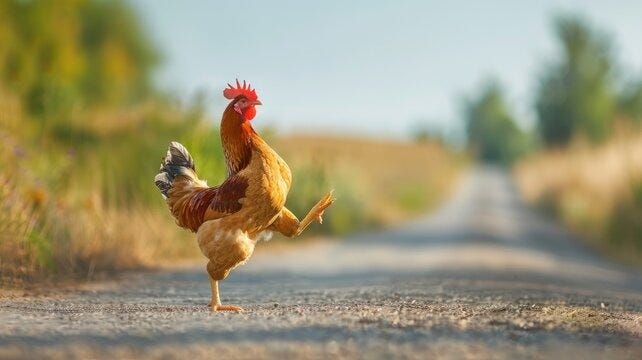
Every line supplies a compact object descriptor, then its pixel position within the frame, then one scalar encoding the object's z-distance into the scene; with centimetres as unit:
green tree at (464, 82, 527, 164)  7494
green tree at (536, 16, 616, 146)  4062
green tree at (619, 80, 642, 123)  4169
